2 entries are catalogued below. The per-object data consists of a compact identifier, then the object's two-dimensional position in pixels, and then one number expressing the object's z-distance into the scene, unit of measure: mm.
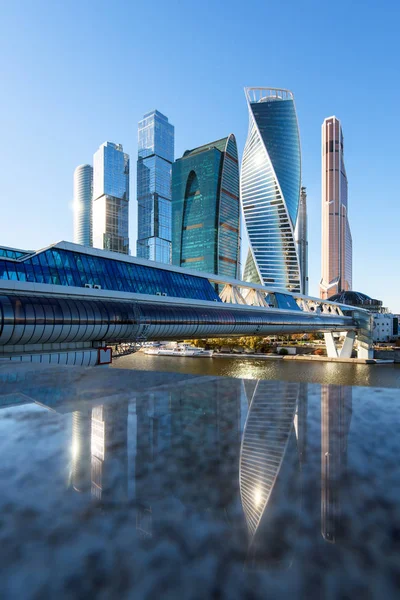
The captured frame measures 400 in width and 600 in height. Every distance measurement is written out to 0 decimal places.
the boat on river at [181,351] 70938
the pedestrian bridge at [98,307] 17938
